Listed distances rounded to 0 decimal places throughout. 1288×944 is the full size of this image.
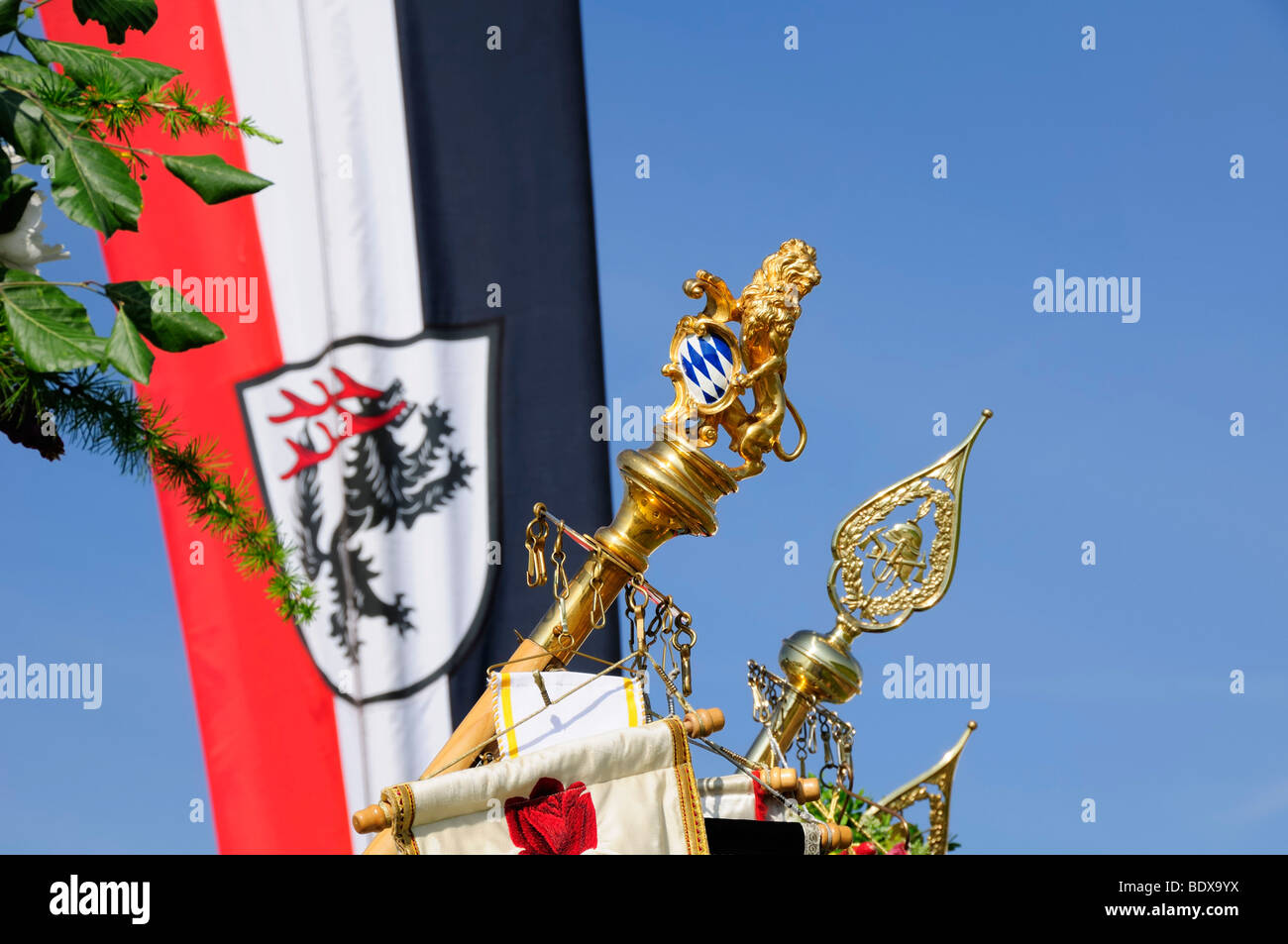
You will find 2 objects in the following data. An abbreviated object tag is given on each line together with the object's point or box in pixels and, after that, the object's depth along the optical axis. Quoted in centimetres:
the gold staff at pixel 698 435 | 512
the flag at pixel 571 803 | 407
